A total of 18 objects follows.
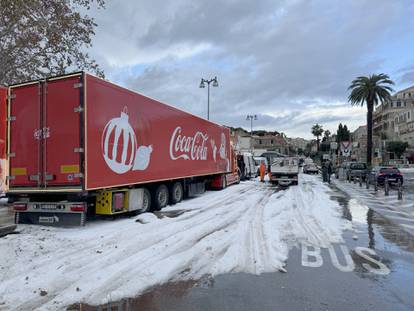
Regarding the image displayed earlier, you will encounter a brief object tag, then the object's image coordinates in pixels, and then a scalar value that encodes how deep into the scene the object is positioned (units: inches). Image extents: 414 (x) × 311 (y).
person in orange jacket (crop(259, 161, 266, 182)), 1230.9
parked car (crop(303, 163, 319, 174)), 2082.9
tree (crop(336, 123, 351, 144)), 5255.9
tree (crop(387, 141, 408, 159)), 3494.1
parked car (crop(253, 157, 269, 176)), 1552.7
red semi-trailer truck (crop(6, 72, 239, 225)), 358.3
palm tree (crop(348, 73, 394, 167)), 1690.5
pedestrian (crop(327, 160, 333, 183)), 1183.7
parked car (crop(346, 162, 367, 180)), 1304.1
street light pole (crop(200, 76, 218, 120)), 1321.4
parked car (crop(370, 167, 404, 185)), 1078.4
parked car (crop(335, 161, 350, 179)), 1437.0
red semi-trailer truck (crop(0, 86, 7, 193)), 425.7
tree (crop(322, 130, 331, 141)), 6176.2
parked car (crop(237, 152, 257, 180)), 1250.0
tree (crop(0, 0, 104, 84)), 651.5
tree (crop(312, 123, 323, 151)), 5703.7
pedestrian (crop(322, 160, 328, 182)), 1189.4
